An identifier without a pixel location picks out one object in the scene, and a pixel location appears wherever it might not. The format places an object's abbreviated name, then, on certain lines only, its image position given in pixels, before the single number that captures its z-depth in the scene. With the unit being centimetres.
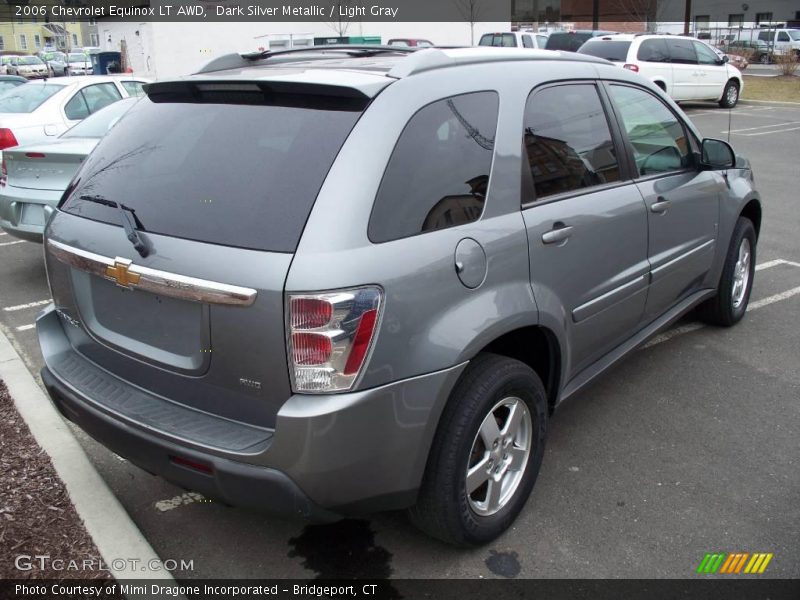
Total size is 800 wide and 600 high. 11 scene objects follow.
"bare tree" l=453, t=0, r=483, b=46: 4100
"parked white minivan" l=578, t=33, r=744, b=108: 1880
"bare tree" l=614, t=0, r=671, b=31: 4319
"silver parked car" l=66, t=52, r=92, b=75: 3714
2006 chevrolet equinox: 229
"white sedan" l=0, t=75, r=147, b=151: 912
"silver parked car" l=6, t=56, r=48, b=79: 3741
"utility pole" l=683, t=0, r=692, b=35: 3053
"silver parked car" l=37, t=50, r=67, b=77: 3725
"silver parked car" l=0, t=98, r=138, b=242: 621
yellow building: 6931
